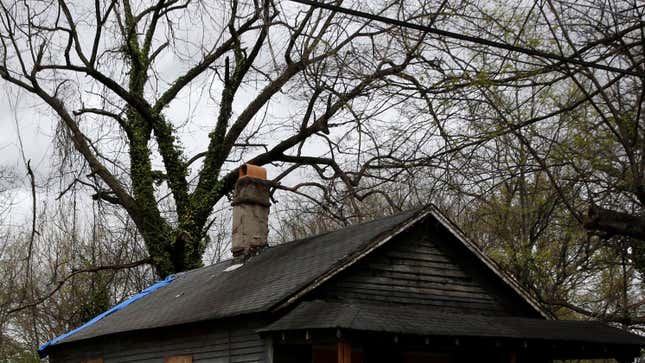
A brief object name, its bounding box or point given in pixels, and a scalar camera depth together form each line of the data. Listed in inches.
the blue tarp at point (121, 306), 788.0
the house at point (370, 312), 487.8
